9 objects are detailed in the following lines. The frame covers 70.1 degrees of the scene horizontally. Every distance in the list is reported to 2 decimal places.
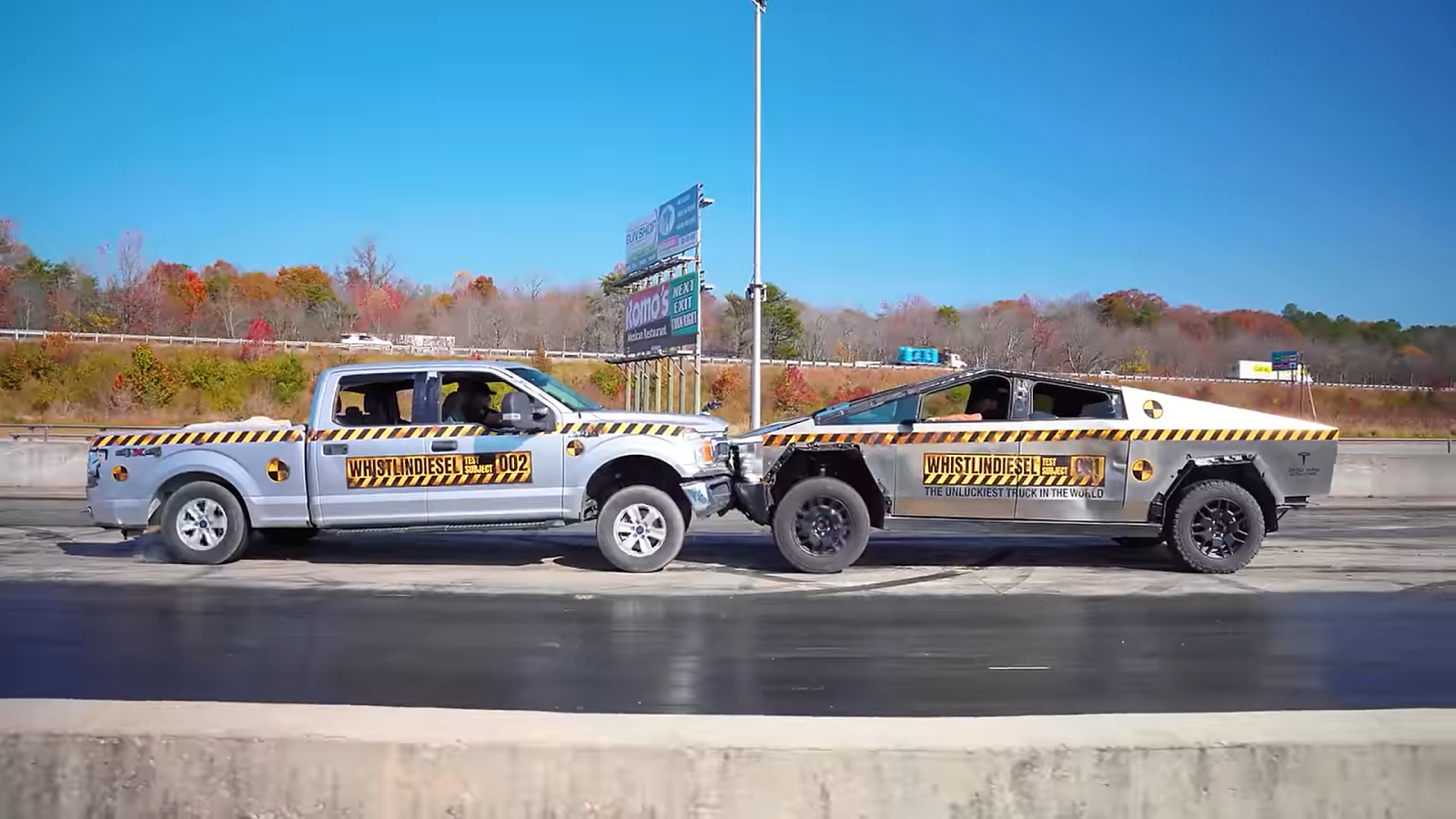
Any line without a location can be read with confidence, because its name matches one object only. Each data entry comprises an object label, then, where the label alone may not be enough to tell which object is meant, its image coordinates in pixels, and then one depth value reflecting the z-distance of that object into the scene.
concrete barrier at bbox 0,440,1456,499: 19.58
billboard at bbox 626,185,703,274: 26.62
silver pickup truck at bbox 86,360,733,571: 9.87
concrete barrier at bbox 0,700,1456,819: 2.74
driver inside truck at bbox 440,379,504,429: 10.38
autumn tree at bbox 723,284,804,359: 83.12
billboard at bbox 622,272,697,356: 26.16
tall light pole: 20.89
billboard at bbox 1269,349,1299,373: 56.00
